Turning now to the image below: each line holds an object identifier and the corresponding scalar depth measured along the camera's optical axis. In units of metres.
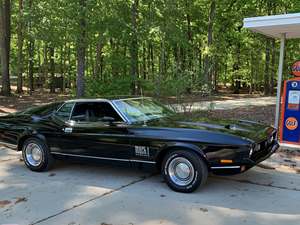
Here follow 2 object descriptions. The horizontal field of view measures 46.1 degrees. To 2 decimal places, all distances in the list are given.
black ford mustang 4.88
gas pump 7.82
